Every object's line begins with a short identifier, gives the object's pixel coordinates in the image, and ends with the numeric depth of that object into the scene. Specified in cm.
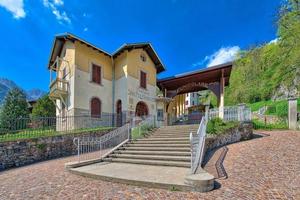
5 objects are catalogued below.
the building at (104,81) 1095
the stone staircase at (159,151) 531
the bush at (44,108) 1660
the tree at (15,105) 1644
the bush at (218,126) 697
